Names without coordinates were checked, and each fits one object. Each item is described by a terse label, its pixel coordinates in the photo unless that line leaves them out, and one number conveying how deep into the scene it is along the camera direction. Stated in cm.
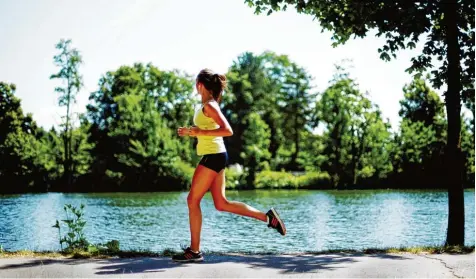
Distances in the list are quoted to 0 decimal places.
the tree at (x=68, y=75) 5522
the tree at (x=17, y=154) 5319
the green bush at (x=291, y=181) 5647
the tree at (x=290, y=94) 7281
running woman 627
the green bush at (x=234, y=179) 5606
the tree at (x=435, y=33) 962
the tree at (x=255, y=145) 6191
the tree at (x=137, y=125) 5716
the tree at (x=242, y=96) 6738
